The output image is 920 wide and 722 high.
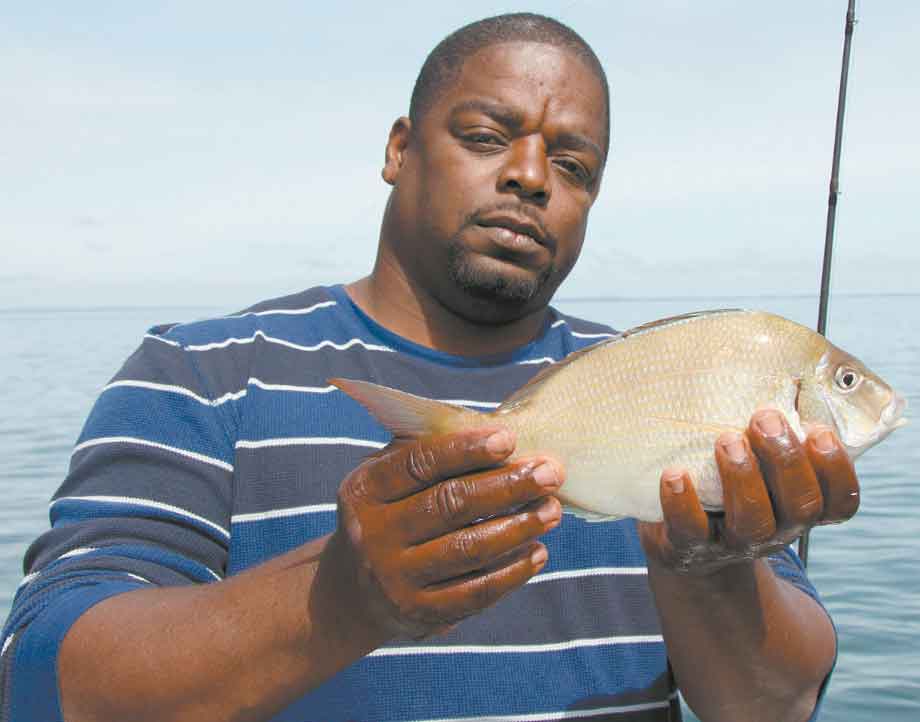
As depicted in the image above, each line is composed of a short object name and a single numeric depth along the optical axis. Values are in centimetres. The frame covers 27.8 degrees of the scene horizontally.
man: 101
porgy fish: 106
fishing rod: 160
